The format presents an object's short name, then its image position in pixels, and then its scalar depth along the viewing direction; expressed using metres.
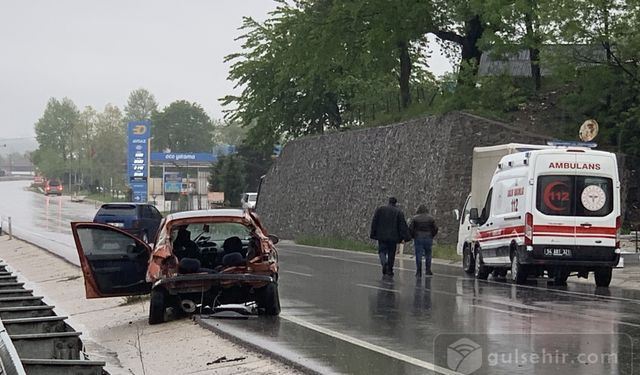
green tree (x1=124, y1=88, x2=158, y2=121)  190.38
